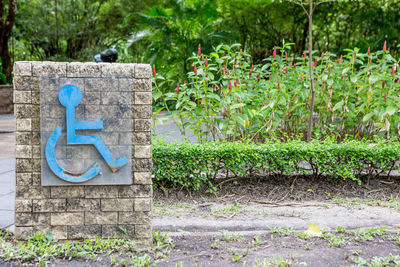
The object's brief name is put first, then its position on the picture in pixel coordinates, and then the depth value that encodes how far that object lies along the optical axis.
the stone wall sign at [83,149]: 3.18
